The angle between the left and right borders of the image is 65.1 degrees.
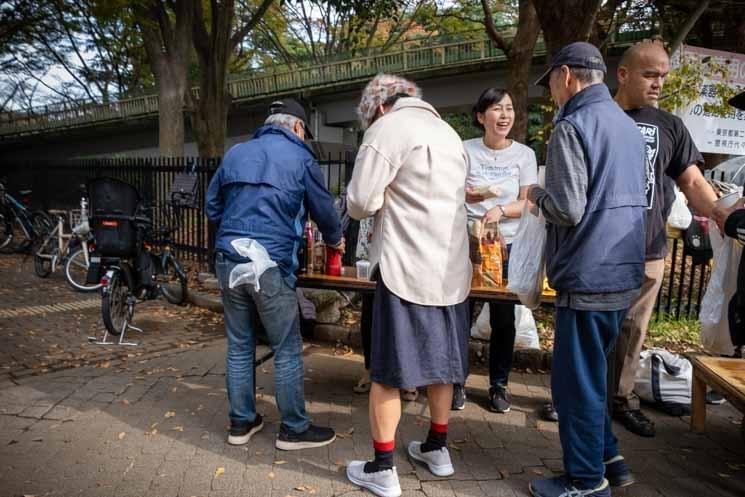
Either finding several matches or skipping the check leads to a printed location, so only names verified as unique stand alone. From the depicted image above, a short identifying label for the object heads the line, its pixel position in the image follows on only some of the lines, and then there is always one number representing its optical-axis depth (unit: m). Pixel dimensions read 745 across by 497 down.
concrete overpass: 20.02
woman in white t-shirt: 3.68
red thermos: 3.76
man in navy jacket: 2.41
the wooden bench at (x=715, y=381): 2.81
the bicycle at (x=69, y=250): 8.00
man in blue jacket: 3.04
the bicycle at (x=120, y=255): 5.45
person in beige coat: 2.60
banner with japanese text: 5.97
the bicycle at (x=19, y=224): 10.30
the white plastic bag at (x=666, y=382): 3.79
